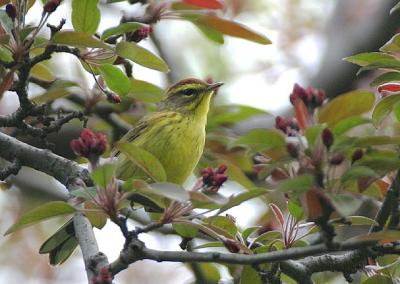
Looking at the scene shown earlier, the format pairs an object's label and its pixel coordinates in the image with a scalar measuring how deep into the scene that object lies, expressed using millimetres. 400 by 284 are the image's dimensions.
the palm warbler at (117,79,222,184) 8836
